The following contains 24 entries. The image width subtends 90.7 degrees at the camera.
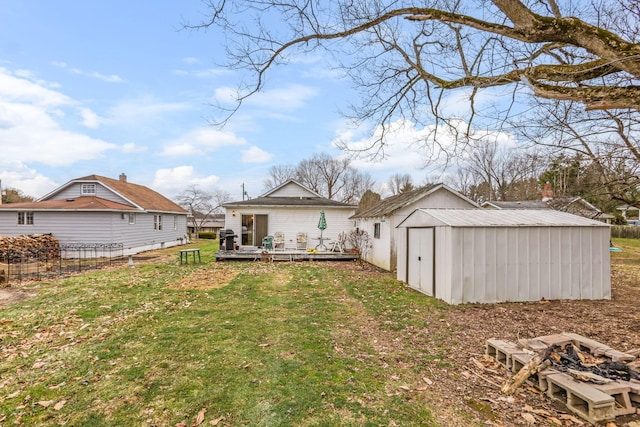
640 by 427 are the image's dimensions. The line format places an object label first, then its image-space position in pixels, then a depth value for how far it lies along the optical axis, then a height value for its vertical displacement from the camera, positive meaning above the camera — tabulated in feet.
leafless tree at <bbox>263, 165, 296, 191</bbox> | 156.87 +20.68
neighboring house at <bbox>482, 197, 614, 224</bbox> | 35.01 +0.88
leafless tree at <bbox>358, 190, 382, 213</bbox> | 119.85 +6.09
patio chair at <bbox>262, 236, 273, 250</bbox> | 55.23 -4.75
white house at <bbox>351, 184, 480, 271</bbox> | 40.78 +0.83
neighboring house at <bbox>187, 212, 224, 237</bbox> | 148.05 -3.86
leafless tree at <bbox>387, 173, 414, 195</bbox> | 158.20 +17.01
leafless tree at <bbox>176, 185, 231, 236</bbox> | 140.36 +7.15
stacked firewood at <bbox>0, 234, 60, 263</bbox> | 43.01 -4.50
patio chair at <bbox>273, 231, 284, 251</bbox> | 57.16 -4.43
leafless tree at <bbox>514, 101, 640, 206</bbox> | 22.45 +5.79
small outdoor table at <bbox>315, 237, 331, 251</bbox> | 57.08 -5.60
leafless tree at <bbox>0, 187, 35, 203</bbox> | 99.58 +7.33
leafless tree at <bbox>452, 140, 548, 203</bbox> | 105.81 +12.57
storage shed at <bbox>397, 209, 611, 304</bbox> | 23.86 -3.52
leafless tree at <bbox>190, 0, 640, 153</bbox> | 11.10 +9.63
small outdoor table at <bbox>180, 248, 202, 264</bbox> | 47.58 -6.92
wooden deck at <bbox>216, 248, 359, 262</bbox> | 49.67 -6.44
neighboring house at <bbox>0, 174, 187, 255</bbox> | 53.93 +0.17
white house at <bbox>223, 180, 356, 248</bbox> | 57.62 -0.65
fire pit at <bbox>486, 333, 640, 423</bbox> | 9.80 -5.77
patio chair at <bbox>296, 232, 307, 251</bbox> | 57.36 -4.67
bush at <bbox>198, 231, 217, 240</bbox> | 116.98 -7.07
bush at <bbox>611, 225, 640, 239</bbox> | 96.48 -5.66
